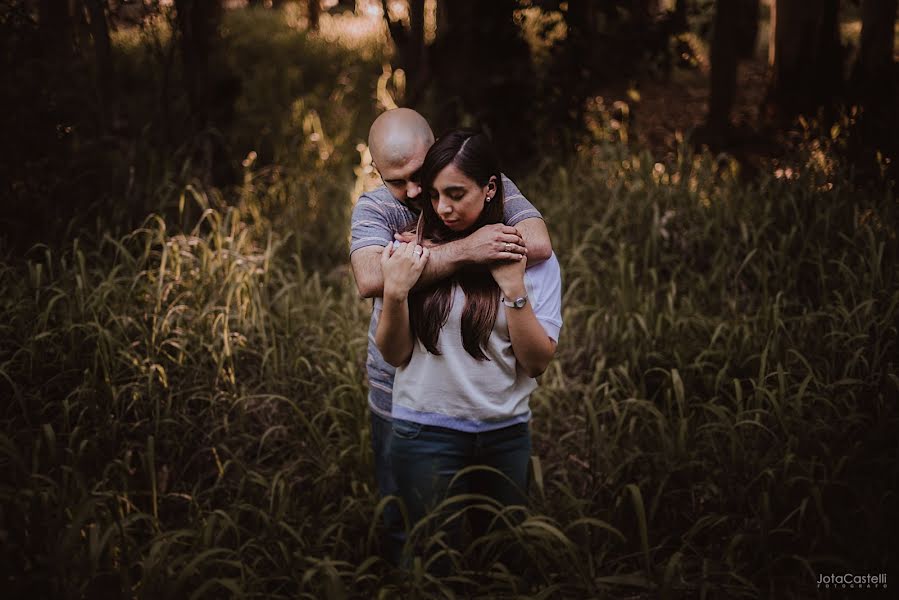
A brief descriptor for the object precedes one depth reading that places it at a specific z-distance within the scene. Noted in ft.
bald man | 6.10
